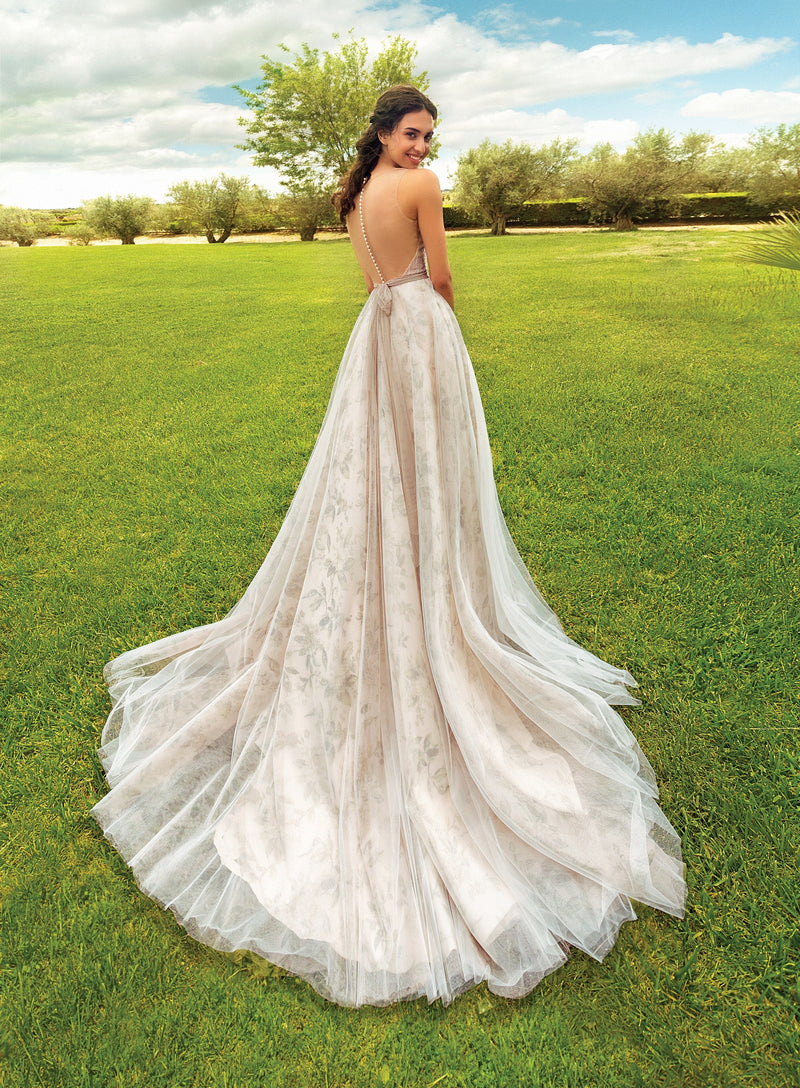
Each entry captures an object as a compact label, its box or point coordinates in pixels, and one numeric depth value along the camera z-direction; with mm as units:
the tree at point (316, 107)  36312
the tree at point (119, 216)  34844
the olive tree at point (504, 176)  29781
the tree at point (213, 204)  35312
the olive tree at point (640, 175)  27562
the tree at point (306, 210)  33562
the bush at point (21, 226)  34625
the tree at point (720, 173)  27391
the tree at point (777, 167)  24250
